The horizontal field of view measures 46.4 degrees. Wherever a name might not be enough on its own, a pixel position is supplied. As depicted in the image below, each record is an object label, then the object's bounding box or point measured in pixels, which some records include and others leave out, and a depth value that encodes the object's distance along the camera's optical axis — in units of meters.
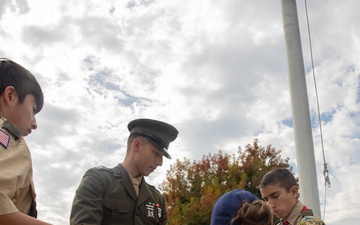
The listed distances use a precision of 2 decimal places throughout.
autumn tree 17.11
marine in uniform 2.71
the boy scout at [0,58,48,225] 1.38
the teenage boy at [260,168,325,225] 3.60
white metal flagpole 6.15
